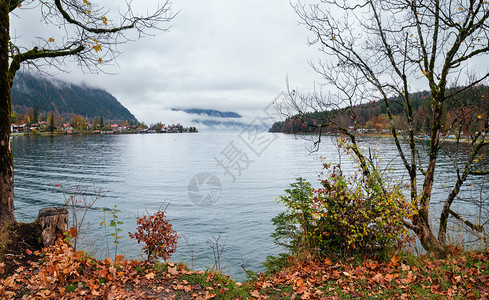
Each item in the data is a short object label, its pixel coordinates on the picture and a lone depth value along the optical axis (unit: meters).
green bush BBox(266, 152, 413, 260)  7.12
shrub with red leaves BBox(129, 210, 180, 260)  6.96
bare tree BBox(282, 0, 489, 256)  7.80
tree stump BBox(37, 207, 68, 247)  6.74
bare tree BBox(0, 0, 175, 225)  6.83
